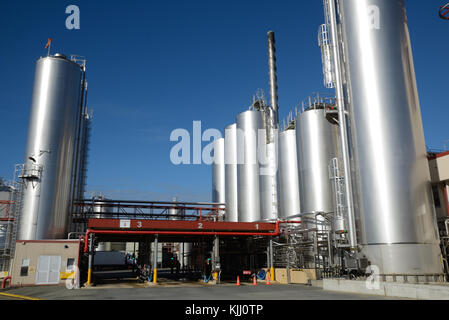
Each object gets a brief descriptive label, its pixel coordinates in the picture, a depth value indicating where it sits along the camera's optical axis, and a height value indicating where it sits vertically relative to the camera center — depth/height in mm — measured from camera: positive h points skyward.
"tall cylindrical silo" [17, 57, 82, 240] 35312 +10551
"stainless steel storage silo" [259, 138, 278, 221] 44875 +8980
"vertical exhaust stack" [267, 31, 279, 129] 52156 +25766
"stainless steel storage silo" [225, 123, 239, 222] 50531 +10142
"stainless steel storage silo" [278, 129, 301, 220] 39938 +8360
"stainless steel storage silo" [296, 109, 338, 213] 35406 +9104
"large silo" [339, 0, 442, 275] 24344 +7378
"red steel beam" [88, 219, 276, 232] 32000 +2783
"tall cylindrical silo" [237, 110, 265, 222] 47250 +11177
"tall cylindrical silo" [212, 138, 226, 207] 60031 +13160
